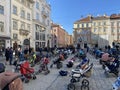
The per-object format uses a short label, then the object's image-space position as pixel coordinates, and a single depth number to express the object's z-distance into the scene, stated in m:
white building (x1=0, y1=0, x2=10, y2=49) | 13.54
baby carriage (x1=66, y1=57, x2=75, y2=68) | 7.66
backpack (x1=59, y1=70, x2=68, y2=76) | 5.74
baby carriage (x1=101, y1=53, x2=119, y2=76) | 5.42
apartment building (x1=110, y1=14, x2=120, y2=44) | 31.30
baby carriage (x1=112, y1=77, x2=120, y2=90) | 3.35
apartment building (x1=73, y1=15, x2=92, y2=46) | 33.95
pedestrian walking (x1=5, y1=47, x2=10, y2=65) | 8.62
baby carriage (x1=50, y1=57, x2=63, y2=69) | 7.43
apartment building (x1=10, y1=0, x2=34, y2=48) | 15.42
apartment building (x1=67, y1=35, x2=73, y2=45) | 63.12
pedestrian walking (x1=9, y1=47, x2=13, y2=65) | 8.35
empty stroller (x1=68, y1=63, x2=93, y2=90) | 3.89
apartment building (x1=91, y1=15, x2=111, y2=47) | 32.04
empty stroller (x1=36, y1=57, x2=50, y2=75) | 6.15
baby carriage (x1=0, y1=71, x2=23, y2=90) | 1.54
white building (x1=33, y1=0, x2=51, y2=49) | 20.17
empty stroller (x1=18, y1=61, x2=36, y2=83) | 4.79
